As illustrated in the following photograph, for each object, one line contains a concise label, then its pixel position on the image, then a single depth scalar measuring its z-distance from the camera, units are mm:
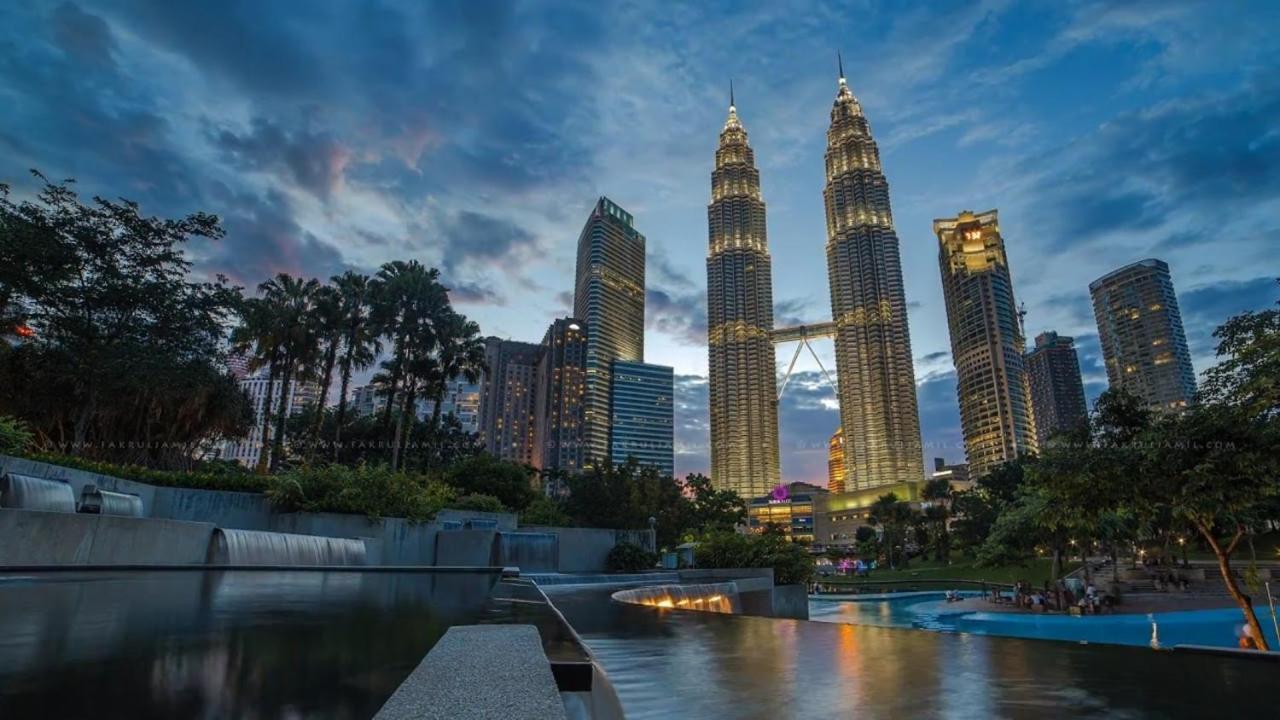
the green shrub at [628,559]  28291
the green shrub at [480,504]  29219
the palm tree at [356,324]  34188
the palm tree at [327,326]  33281
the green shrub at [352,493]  20859
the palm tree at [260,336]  31219
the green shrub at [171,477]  16172
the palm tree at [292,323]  32156
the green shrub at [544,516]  34281
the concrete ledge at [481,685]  1898
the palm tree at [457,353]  37500
